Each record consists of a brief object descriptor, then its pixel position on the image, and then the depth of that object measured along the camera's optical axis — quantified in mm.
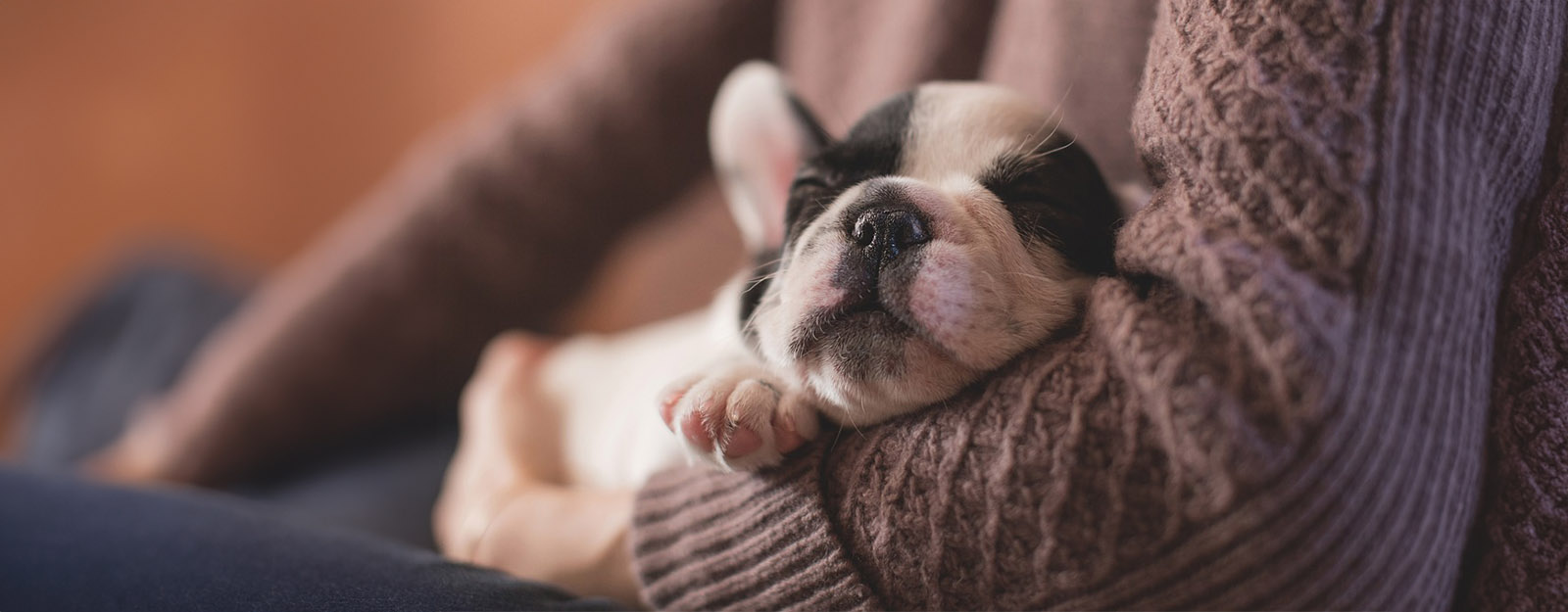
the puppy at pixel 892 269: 358
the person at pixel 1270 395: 320
